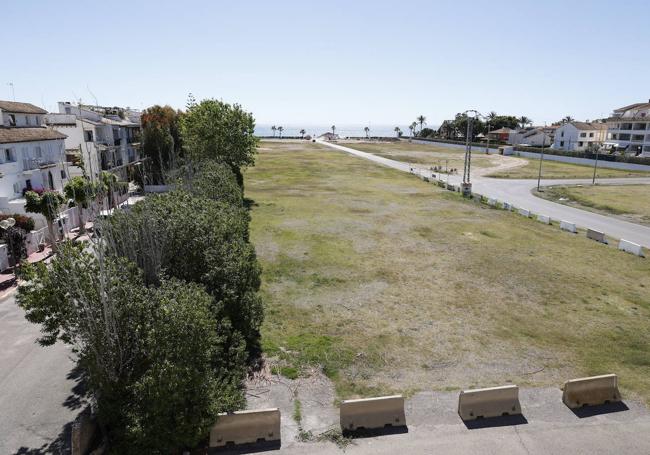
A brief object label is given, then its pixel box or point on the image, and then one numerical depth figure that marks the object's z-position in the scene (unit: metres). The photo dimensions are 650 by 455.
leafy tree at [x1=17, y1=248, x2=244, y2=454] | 10.73
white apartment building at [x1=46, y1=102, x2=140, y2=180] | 56.28
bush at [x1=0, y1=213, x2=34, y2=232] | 29.49
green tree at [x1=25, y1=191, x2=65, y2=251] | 27.62
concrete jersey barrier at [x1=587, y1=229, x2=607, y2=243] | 34.76
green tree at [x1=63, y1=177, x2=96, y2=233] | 29.27
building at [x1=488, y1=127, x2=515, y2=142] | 138.20
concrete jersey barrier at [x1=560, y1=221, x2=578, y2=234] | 37.72
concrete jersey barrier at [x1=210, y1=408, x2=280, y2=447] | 12.54
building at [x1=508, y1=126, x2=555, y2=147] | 126.51
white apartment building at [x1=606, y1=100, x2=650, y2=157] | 100.81
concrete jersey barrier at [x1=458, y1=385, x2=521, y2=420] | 13.98
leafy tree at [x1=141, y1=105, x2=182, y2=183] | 54.56
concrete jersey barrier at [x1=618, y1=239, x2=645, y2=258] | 31.38
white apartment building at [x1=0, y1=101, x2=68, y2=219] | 38.75
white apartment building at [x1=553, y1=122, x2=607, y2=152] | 121.62
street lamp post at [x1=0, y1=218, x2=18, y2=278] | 24.86
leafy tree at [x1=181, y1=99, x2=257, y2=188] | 47.47
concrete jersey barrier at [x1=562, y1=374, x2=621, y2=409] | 14.65
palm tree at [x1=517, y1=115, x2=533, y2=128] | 174.75
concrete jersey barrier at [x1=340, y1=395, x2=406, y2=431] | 13.39
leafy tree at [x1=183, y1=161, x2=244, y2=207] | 25.86
